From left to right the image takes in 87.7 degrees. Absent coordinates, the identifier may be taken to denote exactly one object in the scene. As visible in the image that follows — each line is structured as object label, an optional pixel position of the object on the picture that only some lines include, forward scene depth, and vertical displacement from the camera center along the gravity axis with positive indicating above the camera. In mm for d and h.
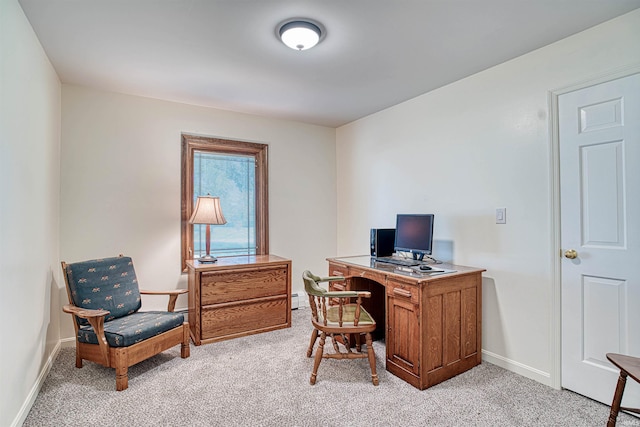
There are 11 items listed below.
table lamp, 3342 +34
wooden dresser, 3100 -798
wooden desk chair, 2357 -771
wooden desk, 2285 -768
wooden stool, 1631 -812
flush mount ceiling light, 2074 +1174
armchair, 2338 -818
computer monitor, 2756 -152
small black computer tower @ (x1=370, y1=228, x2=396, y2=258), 3201 -244
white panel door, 2016 -100
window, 3682 +308
